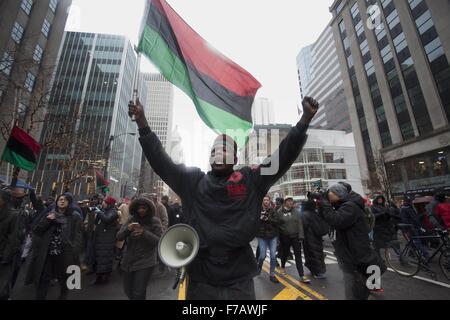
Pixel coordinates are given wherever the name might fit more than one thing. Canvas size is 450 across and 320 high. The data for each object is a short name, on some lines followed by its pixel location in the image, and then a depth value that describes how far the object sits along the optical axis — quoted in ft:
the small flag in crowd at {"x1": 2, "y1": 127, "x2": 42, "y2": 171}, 19.96
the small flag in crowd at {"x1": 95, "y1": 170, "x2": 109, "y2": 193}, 44.27
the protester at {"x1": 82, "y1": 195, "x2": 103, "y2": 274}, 23.22
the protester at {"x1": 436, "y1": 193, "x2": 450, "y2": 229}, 22.24
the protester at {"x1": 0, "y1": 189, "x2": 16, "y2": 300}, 13.04
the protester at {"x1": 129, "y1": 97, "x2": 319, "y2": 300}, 6.12
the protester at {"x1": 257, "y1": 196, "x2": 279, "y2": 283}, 21.68
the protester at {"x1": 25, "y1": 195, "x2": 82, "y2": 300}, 13.66
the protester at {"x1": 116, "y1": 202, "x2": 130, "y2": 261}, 25.52
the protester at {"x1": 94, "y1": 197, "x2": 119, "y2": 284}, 19.81
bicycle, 19.80
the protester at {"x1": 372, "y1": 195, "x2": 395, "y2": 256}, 21.76
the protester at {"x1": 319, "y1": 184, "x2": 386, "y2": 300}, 11.34
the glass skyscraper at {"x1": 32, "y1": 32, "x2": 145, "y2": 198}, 185.16
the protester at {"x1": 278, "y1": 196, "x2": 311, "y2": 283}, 22.16
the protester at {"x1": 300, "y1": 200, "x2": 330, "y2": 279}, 21.15
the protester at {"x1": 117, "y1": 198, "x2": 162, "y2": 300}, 12.39
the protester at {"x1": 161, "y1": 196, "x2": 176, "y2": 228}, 29.04
